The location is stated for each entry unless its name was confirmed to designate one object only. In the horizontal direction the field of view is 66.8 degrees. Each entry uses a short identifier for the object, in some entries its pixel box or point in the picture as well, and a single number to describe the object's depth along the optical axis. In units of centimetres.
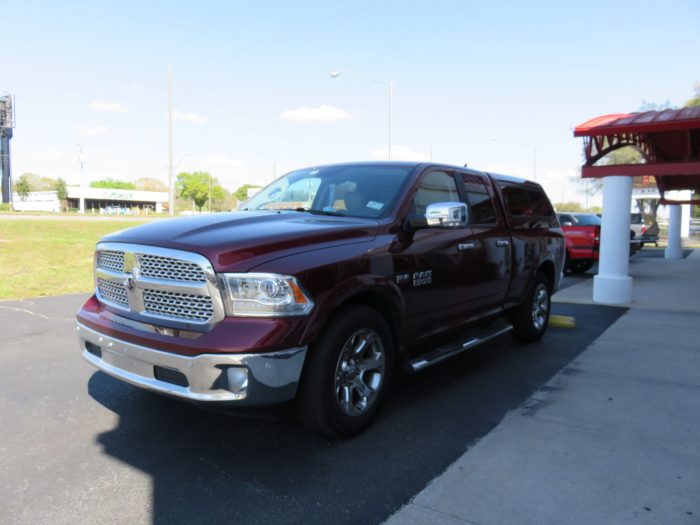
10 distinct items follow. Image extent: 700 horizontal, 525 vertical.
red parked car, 1396
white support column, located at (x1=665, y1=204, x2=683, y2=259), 2061
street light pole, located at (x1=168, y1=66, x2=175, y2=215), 3303
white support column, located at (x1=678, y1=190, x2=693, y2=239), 3928
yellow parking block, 733
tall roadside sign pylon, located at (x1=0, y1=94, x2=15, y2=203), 7438
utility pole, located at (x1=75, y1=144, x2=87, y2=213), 7531
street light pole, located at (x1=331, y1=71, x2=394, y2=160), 1938
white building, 8538
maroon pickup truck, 298
